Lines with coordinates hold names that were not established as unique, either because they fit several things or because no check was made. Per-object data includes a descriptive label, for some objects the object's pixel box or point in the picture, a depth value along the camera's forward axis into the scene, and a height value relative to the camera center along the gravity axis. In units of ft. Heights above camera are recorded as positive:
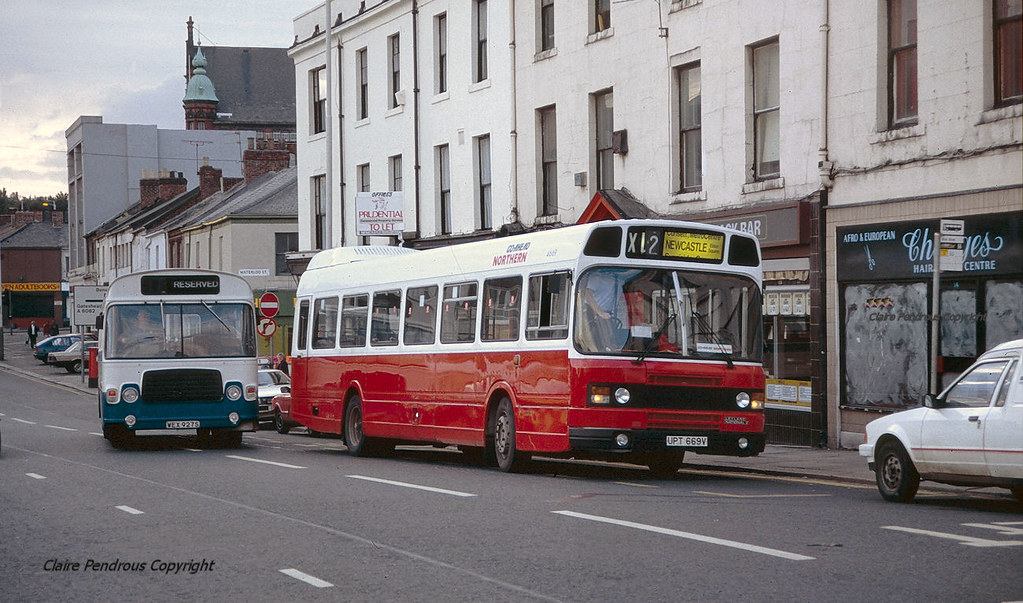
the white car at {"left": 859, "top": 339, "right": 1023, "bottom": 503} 40.14 -4.16
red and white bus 51.62 -1.75
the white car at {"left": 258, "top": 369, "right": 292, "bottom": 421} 110.78 -6.92
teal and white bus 73.61 -2.82
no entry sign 115.03 -0.38
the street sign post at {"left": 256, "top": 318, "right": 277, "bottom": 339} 112.06 -2.12
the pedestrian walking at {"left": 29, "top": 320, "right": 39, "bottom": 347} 288.71 -6.56
